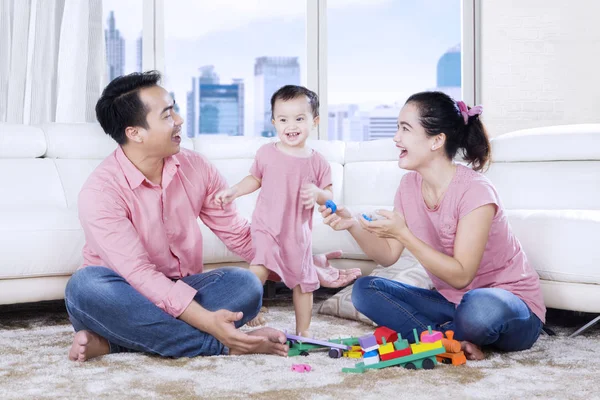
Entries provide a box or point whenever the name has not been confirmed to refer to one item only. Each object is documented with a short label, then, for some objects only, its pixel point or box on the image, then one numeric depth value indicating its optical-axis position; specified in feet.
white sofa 6.95
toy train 5.45
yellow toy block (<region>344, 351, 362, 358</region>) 5.89
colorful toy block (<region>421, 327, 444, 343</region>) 5.48
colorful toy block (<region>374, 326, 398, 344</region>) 6.30
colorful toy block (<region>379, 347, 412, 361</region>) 5.53
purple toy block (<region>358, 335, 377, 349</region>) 5.58
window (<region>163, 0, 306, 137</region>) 16.07
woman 5.80
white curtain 13.52
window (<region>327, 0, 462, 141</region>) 16.66
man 5.82
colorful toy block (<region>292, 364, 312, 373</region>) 5.42
